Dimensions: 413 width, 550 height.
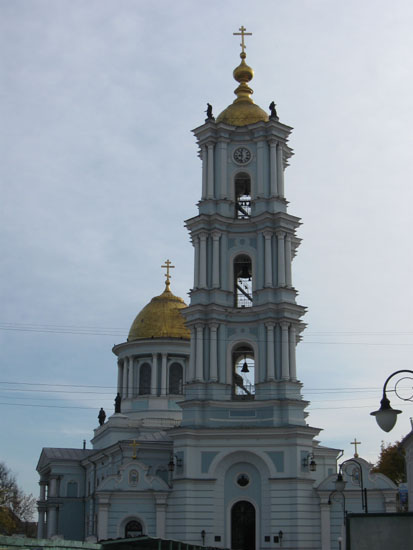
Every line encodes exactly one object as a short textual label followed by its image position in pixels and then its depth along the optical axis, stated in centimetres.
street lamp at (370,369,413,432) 1480
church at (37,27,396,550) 4181
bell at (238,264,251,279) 4769
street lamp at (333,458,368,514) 3475
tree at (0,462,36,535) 5647
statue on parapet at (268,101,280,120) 4806
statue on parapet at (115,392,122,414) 5500
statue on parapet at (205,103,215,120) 4859
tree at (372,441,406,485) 7031
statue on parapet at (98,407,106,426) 5905
